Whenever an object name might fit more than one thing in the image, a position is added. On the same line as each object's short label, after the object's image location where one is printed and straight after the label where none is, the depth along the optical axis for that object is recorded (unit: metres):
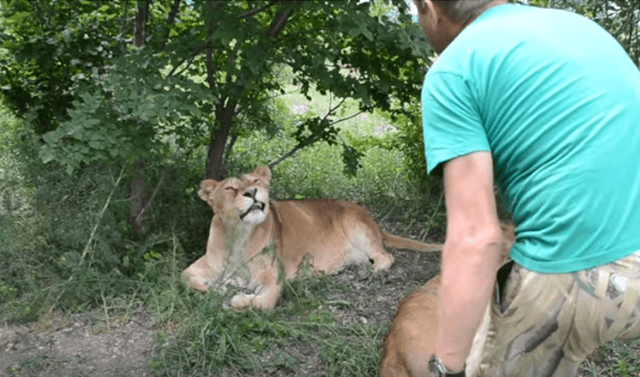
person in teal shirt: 1.87
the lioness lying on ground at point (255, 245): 4.82
